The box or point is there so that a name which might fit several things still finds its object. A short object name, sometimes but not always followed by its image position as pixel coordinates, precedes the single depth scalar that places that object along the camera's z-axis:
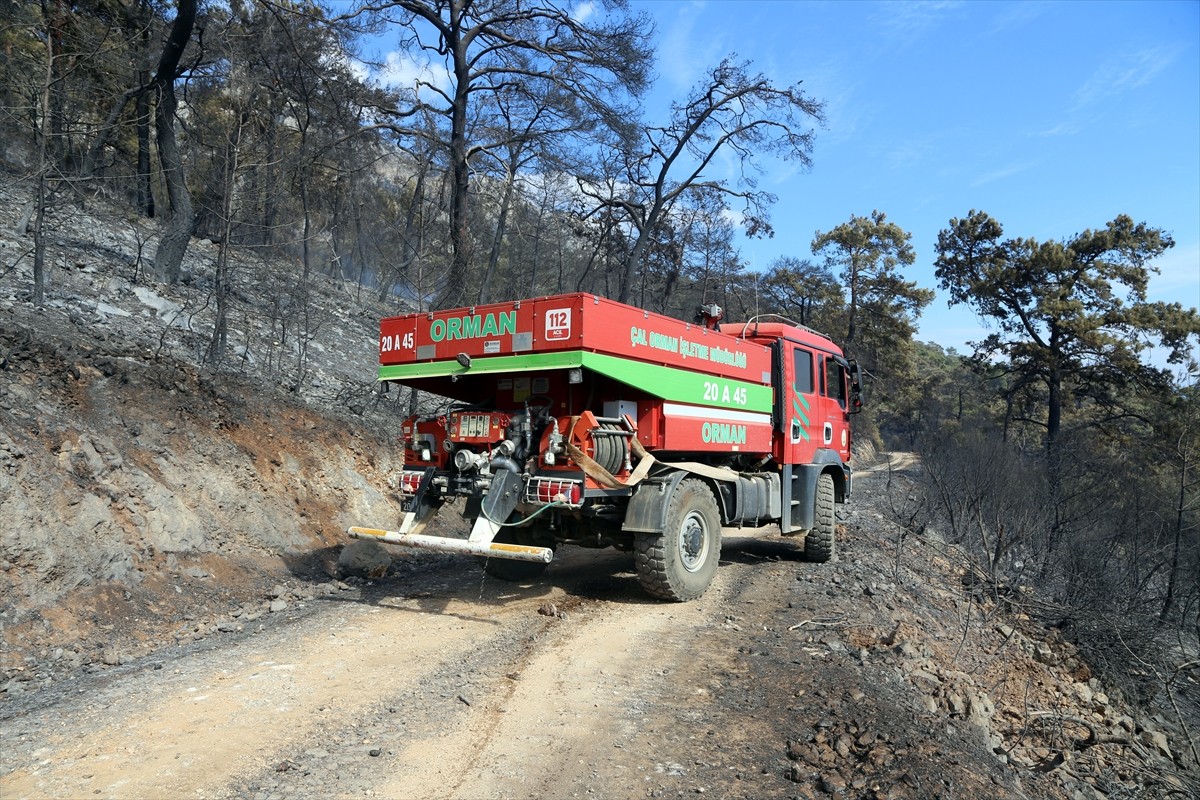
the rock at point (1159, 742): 8.37
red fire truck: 6.57
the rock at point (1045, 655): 9.65
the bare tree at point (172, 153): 12.26
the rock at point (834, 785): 3.89
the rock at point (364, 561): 8.16
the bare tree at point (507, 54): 15.65
